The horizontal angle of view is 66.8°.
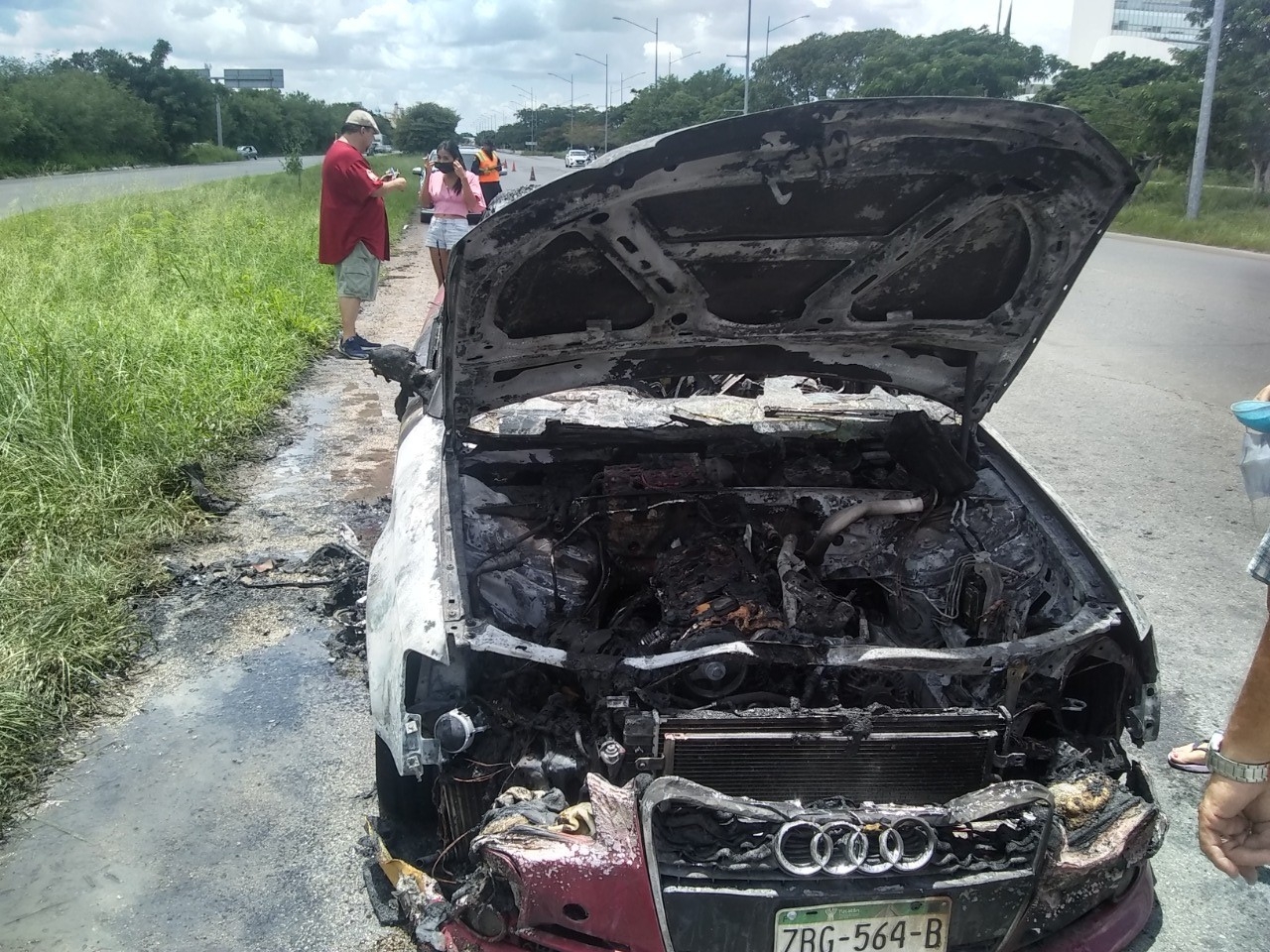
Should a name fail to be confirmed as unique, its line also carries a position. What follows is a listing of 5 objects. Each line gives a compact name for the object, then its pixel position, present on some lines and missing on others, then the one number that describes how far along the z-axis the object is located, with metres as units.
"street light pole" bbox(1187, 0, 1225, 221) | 18.59
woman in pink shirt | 10.06
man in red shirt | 7.91
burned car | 2.05
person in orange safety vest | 13.16
